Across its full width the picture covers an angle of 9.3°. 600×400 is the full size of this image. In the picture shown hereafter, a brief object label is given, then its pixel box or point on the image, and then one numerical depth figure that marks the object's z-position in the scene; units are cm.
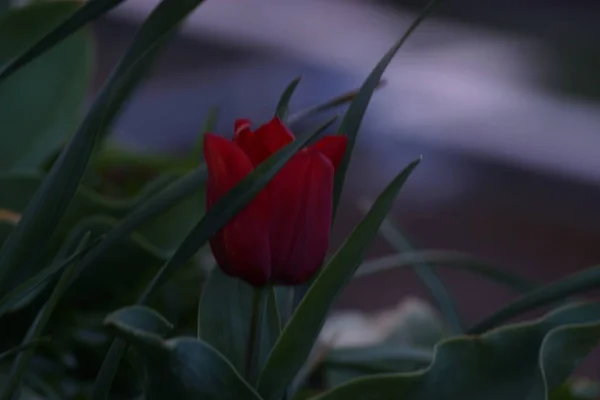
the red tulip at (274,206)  121
